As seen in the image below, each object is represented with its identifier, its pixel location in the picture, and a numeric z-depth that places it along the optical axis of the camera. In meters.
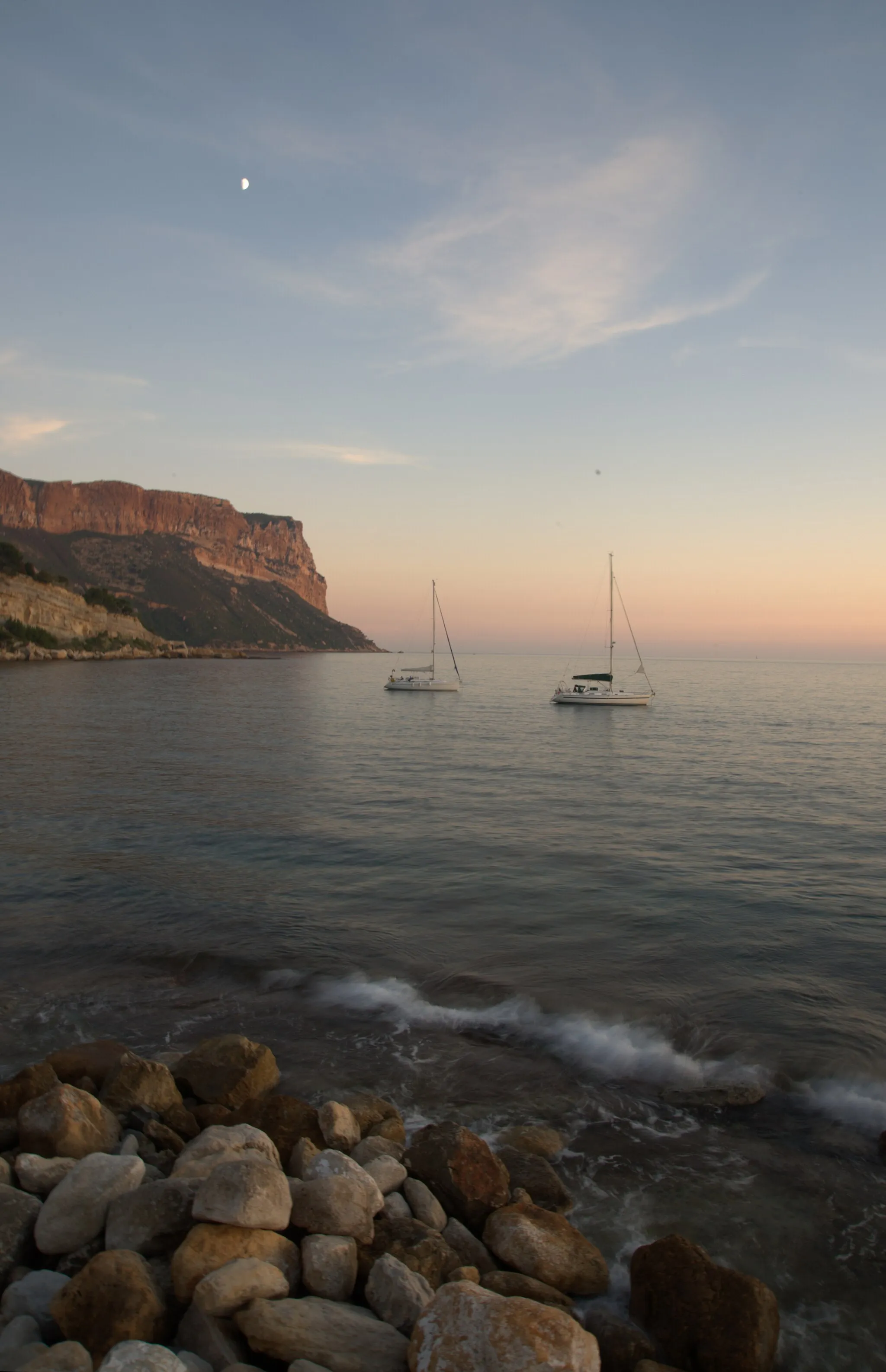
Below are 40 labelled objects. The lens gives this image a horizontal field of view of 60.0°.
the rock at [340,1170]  6.20
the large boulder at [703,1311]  5.45
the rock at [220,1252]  5.27
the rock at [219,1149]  6.43
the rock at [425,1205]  6.40
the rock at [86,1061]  8.41
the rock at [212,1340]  4.79
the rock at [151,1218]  5.65
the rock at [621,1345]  5.31
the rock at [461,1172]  6.66
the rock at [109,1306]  4.84
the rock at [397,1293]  5.23
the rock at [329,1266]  5.44
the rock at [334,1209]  5.87
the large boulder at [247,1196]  5.57
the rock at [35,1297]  5.18
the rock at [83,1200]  5.76
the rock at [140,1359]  4.37
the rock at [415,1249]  5.76
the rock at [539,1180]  7.12
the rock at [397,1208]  6.31
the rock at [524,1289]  5.70
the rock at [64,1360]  4.44
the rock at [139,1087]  7.74
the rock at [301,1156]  6.67
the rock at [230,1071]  8.30
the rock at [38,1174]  6.36
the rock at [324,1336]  4.86
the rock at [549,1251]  6.01
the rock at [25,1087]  7.62
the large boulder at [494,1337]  4.50
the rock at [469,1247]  6.09
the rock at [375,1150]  7.10
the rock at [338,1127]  7.22
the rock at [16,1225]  5.66
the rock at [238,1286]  5.04
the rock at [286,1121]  7.24
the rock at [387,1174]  6.62
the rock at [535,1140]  7.88
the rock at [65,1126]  6.86
